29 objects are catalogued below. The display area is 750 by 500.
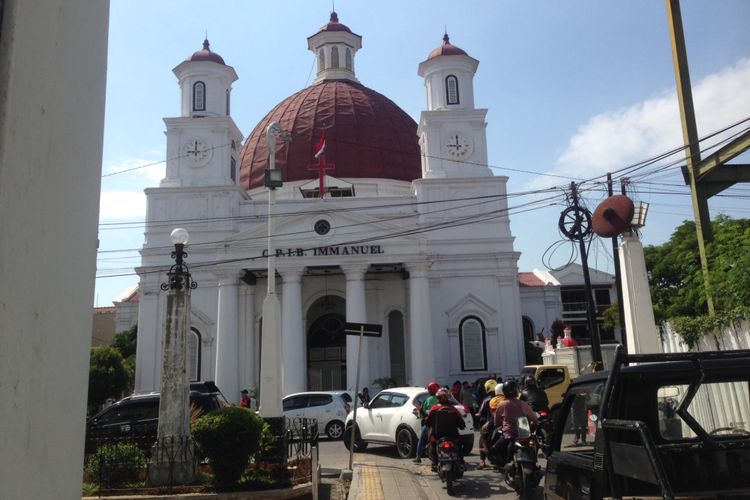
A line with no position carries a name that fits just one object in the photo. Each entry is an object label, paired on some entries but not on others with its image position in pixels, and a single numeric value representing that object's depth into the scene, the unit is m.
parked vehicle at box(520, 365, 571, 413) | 17.64
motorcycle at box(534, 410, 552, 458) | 10.81
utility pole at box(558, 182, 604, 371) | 17.56
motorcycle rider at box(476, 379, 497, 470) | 11.39
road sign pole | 12.08
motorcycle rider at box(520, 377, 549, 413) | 12.34
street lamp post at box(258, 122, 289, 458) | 10.50
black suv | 13.64
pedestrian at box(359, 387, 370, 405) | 21.26
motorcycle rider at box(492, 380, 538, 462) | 8.73
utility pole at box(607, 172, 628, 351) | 14.84
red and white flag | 30.59
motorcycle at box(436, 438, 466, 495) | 9.15
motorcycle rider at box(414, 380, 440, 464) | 12.15
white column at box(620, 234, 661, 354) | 11.28
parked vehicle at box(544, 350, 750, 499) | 3.71
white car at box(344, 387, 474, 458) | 13.34
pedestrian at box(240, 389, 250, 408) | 19.75
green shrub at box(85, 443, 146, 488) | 9.29
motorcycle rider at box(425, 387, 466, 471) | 9.88
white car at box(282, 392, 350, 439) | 18.56
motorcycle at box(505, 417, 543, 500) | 7.23
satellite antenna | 12.27
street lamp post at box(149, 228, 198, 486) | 9.32
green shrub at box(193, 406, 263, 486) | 8.83
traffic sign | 12.20
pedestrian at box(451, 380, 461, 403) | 22.30
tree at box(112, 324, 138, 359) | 33.03
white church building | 27.09
